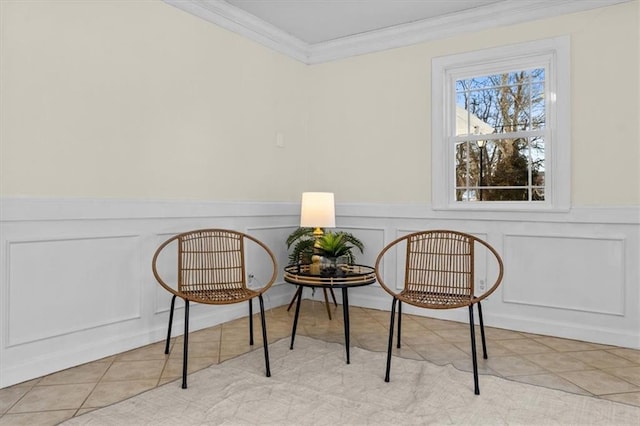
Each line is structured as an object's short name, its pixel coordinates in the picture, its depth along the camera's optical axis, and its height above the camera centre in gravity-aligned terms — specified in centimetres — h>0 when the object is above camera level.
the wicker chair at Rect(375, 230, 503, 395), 242 -45
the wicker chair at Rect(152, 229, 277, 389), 274 -39
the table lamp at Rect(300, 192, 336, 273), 342 -2
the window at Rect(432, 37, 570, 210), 340 +63
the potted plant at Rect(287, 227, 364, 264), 351 -31
